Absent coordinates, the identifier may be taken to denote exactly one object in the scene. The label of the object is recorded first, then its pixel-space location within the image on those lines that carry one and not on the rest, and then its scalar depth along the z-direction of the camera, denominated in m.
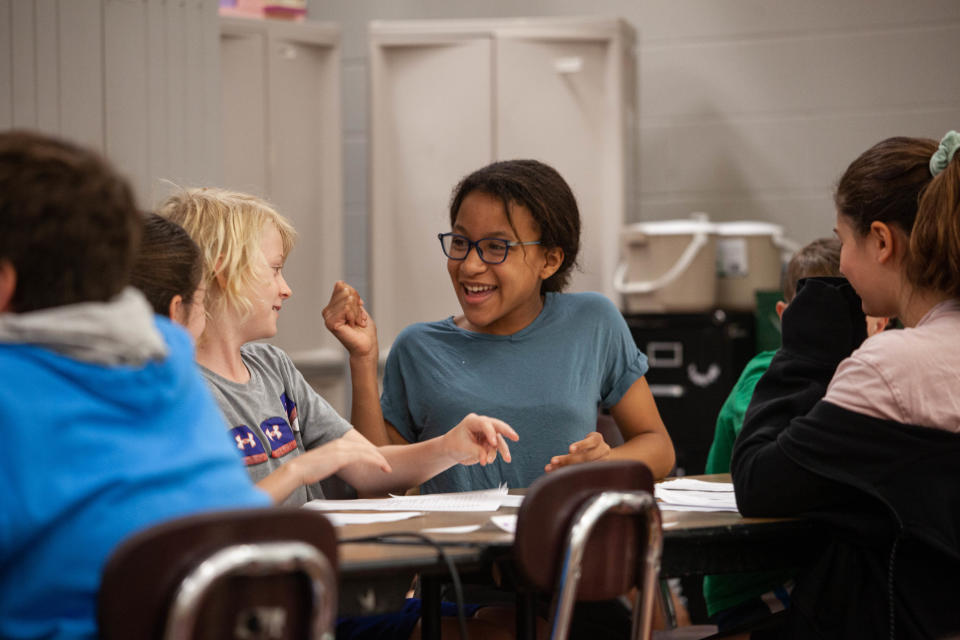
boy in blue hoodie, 2.39
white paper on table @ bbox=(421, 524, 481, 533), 3.68
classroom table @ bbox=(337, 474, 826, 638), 3.20
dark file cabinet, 7.13
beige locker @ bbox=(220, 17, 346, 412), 7.27
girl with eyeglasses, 5.31
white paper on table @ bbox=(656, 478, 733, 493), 4.85
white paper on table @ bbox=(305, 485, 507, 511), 4.26
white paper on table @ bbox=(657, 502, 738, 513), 4.26
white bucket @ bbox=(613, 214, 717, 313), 7.21
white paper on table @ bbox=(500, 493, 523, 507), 4.32
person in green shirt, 4.71
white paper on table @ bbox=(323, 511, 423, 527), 3.94
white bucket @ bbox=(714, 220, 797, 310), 7.30
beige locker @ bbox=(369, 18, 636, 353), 7.35
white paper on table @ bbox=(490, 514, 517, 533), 3.70
